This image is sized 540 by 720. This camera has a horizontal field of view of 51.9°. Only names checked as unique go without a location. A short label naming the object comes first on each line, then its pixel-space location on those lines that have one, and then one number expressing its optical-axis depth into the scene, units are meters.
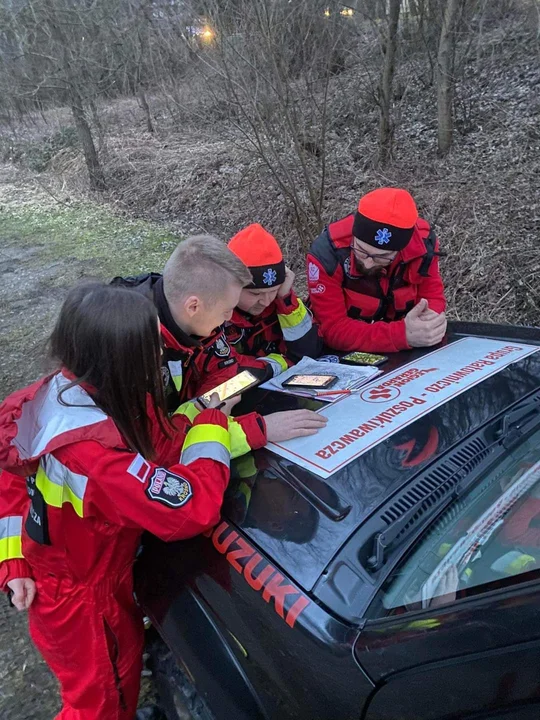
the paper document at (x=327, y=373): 1.98
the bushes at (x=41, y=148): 12.81
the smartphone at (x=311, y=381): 2.01
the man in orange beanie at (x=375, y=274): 2.47
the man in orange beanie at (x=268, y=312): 2.46
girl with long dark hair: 1.40
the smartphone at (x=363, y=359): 2.21
